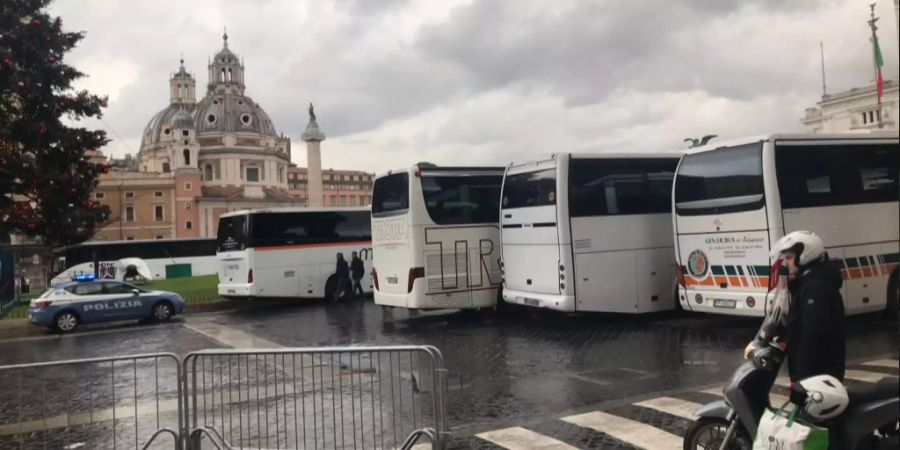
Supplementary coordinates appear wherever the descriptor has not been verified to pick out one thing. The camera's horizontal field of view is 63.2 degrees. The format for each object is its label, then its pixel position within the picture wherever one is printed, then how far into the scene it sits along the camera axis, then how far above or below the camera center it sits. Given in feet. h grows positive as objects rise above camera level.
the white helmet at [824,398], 13.08 -3.10
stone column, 257.14 +31.73
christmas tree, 62.39 +11.33
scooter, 13.58 -3.75
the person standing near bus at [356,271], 77.20 -2.54
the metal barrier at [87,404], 23.59 -5.40
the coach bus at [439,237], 49.93 +0.47
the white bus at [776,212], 36.24 +0.80
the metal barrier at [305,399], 20.76 -4.43
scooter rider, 14.15 -1.66
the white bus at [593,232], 43.80 +0.25
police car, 60.59 -3.91
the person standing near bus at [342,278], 75.77 -3.14
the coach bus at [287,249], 72.59 +0.17
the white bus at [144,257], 144.87 +0.09
